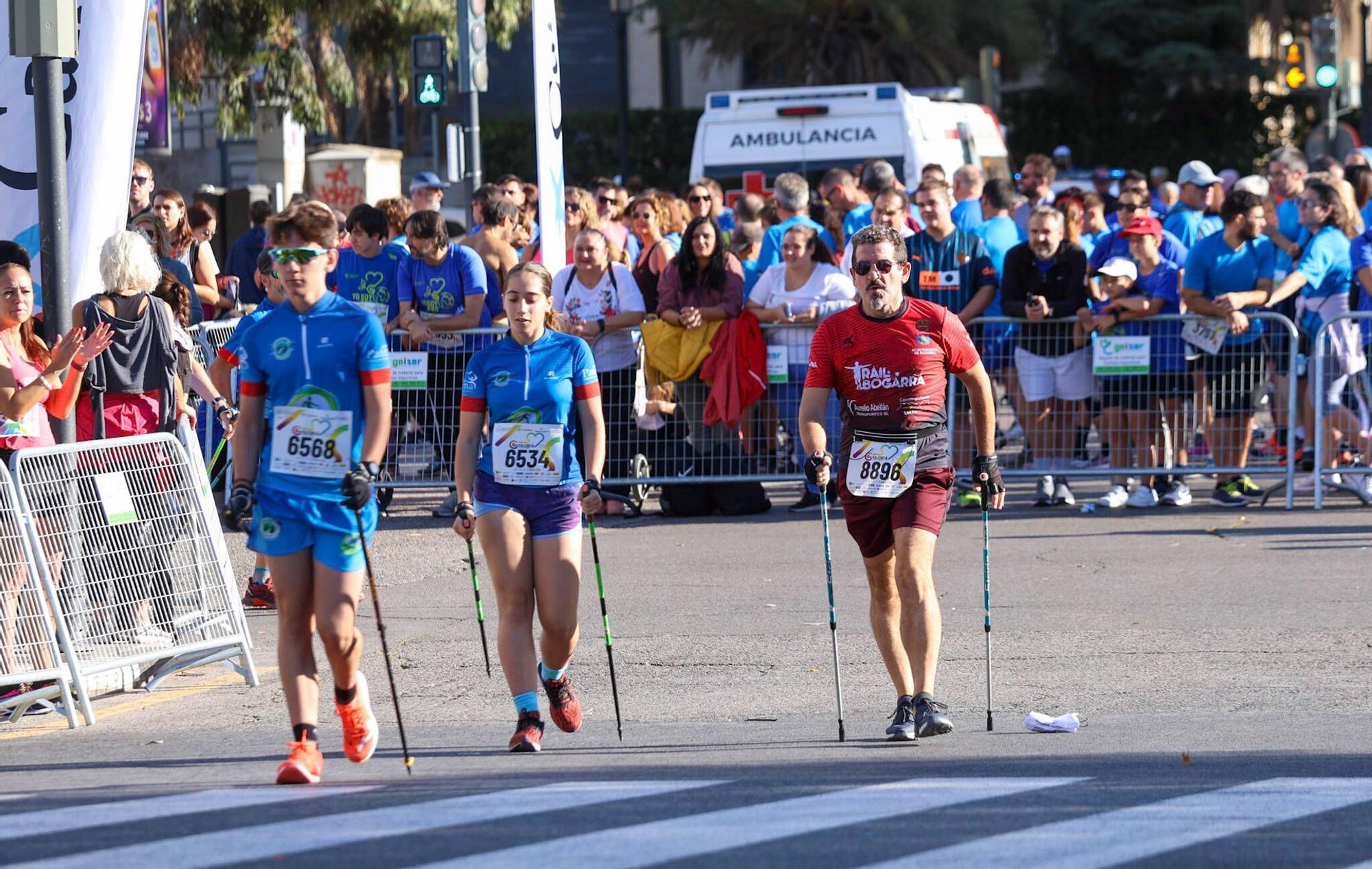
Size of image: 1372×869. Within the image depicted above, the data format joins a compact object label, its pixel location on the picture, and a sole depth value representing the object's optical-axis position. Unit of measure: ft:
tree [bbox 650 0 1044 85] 134.41
